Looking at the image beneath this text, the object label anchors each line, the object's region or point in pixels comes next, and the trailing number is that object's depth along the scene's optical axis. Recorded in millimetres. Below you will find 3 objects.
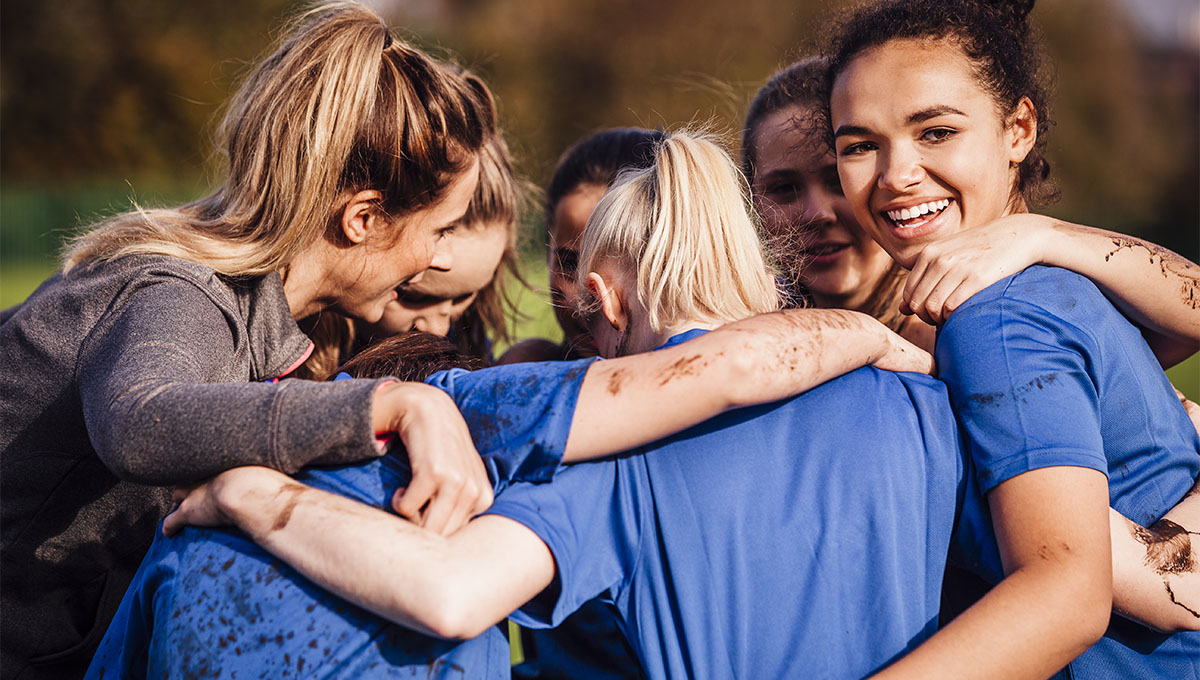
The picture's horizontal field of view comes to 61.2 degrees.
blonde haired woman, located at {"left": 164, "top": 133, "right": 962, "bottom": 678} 1894
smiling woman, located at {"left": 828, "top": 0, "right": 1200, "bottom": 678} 2074
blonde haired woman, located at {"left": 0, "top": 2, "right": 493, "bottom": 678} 2098
